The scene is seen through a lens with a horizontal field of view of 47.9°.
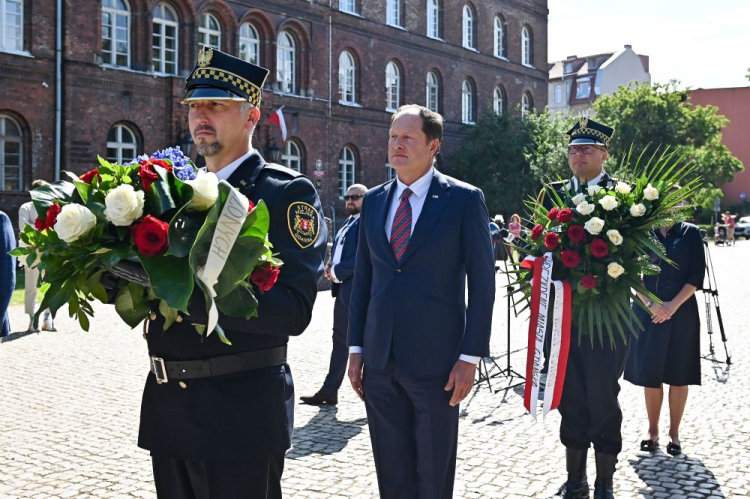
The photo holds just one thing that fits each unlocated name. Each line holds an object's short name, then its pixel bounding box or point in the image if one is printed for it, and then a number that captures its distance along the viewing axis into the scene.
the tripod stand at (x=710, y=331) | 10.41
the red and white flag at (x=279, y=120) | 30.30
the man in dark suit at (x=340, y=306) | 8.22
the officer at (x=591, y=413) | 5.32
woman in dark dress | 6.70
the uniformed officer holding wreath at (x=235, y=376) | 3.01
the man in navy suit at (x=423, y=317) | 4.03
